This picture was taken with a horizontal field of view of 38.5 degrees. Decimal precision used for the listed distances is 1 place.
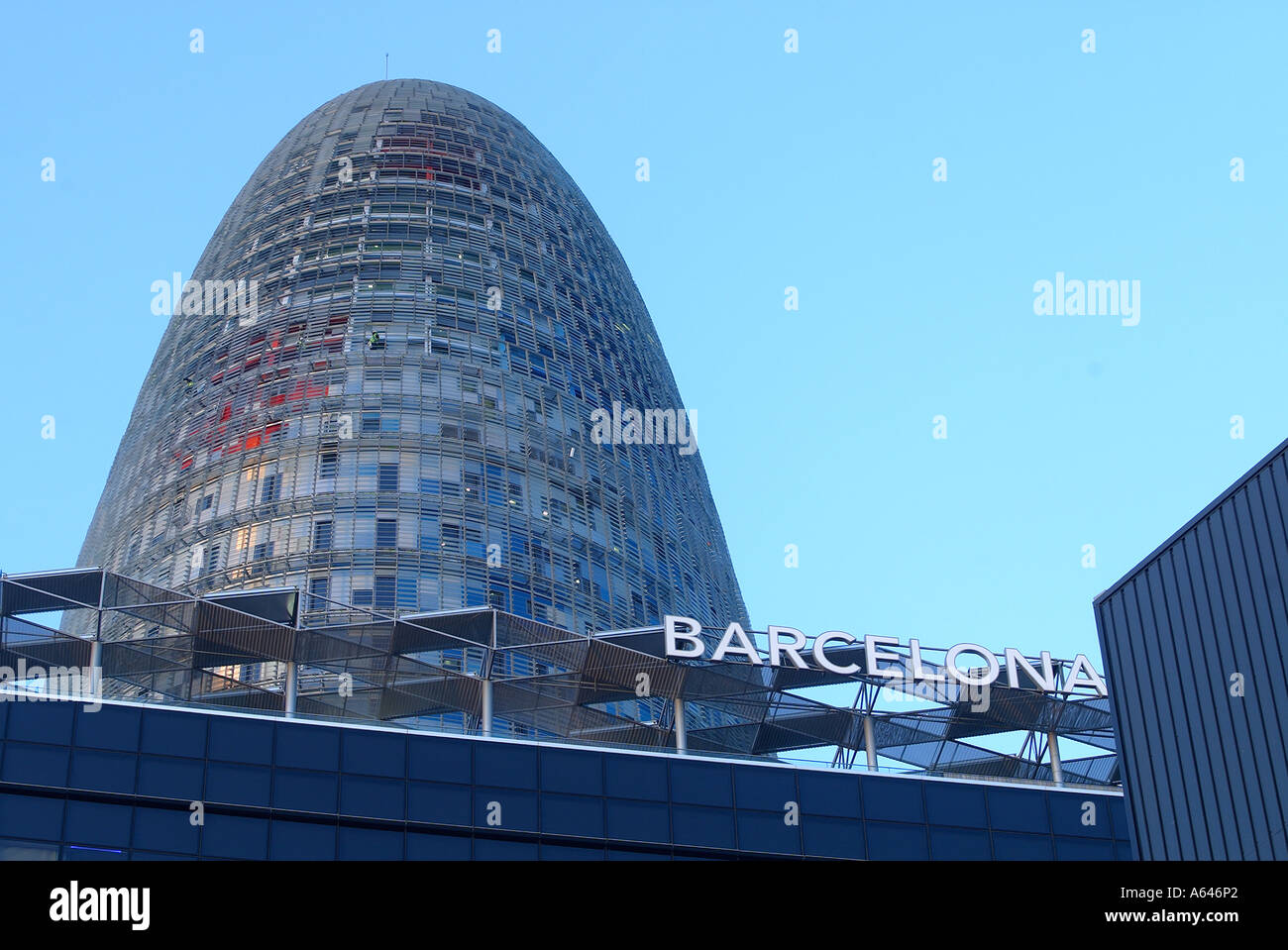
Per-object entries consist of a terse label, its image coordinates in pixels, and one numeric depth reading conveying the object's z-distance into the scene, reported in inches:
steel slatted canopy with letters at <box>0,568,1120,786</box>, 2952.8
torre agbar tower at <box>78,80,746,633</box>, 4222.4
